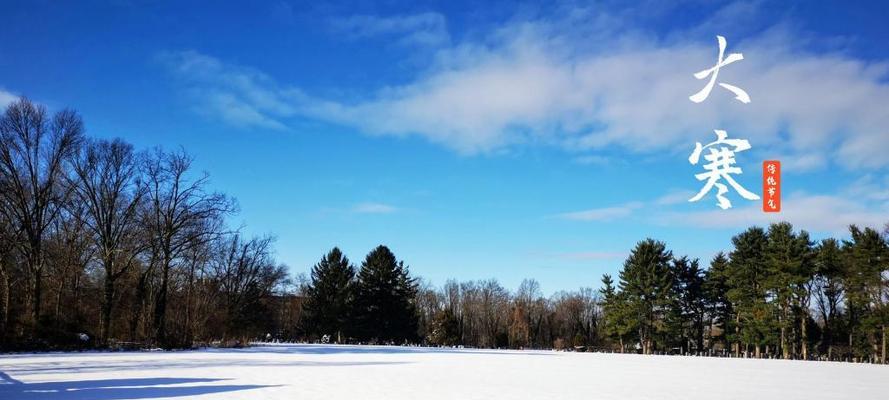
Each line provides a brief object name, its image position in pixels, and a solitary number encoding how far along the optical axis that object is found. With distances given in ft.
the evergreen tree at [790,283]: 142.20
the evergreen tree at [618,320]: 169.99
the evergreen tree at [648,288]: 168.45
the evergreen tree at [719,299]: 170.50
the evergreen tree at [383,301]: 193.16
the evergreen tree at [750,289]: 148.77
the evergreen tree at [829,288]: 145.18
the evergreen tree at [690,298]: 174.70
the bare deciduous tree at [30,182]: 91.97
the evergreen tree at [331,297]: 193.16
